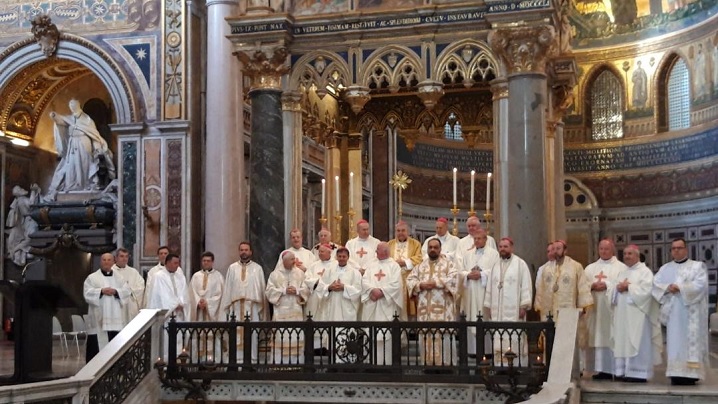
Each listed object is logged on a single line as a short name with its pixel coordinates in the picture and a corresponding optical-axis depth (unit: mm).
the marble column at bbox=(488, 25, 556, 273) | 12898
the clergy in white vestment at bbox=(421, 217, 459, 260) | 13625
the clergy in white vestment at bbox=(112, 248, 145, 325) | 13969
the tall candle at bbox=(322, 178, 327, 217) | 16891
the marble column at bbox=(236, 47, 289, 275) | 14125
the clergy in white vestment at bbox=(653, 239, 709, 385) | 10992
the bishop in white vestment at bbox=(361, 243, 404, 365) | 12570
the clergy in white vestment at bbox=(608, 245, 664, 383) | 11375
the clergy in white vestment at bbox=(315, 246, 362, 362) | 12773
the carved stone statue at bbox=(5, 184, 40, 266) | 19922
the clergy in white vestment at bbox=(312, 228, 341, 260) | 13328
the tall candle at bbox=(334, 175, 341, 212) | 15266
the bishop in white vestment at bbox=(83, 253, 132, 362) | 13648
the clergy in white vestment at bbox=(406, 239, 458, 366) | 12156
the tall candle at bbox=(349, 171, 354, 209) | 17250
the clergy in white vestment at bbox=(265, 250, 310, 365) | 12867
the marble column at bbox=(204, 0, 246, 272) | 17938
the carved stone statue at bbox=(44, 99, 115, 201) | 19641
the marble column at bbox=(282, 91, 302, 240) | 14484
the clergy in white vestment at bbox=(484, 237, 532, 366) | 12031
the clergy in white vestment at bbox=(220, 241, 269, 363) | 13391
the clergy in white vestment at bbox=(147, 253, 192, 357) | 13414
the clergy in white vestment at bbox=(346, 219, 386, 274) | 13703
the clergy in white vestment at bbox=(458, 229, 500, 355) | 12508
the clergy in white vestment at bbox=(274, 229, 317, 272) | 13430
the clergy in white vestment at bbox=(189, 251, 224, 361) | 13742
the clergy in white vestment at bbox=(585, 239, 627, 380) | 11820
